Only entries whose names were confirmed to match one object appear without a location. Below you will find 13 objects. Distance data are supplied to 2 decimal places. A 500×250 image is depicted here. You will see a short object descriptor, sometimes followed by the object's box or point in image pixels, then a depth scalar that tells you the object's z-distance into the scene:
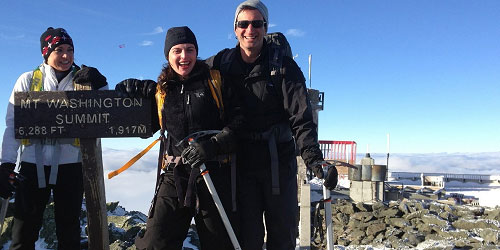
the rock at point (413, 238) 11.02
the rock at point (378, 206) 14.73
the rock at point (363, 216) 14.09
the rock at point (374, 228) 12.67
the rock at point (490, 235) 10.45
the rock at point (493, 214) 12.69
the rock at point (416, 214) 13.12
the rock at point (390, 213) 13.80
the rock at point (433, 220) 12.11
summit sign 3.40
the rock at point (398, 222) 12.74
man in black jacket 3.20
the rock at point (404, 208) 13.84
